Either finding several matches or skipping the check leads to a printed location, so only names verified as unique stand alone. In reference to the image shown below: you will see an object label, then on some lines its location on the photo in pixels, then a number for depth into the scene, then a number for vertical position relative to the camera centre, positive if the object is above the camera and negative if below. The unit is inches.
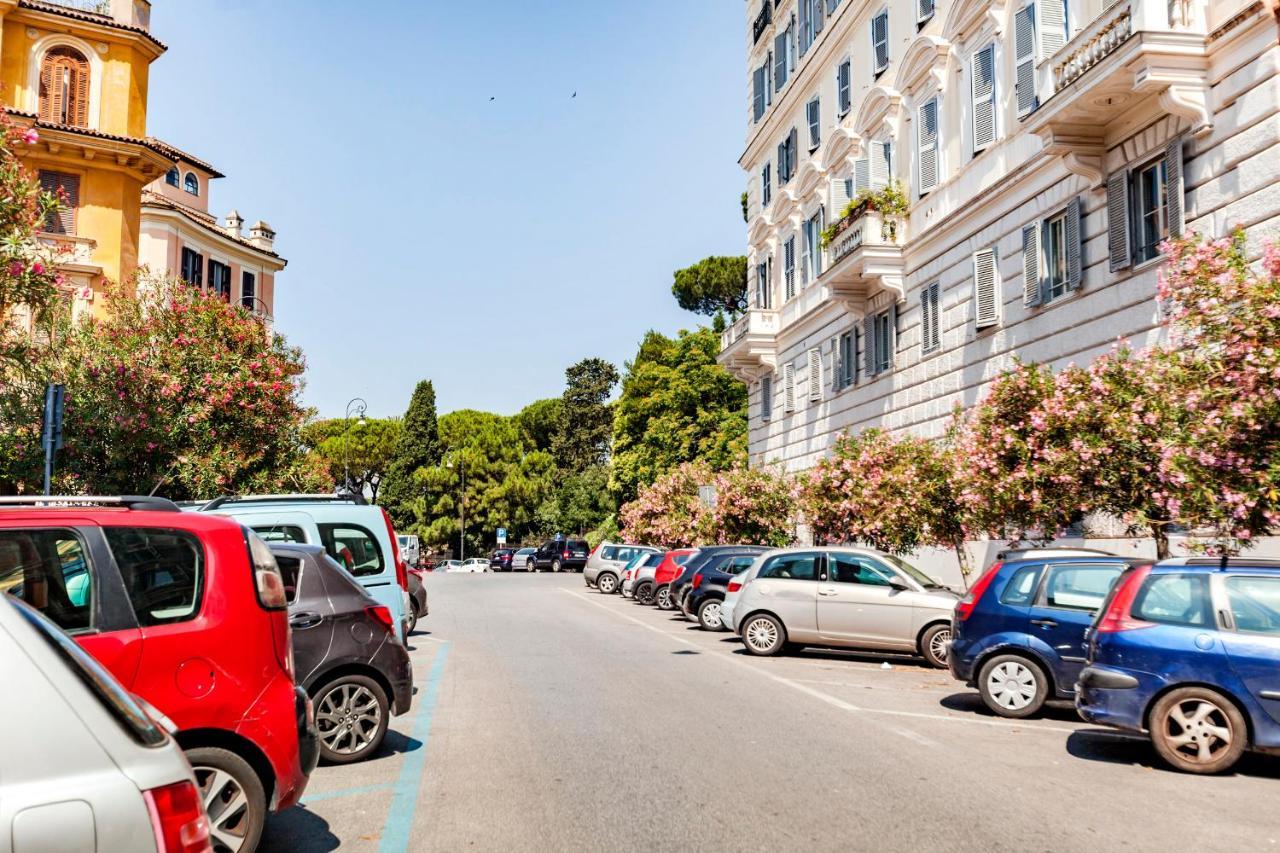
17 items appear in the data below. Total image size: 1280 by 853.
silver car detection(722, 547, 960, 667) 637.9 -37.2
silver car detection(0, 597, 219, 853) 104.5 -21.7
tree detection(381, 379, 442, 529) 3125.0 +220.5
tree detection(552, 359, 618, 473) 3609.7 +365.9
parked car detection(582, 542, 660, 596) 1620.3 -38.5
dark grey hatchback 328.8 -33.9
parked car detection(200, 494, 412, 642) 441.4 +2.9
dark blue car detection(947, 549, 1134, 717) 444.1 -33.7
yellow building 1279.5 +464.9
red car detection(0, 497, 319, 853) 207.8 -16.2
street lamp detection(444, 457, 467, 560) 3050.4 +66.4
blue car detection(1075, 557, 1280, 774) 334.0 -35.9
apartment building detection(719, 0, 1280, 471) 627.5 +250.4
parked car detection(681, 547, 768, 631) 916.0 -36.1
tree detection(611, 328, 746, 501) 2362.2 +262.7
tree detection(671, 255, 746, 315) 2610.7 +564.8
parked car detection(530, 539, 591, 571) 2659.9 -42.7
